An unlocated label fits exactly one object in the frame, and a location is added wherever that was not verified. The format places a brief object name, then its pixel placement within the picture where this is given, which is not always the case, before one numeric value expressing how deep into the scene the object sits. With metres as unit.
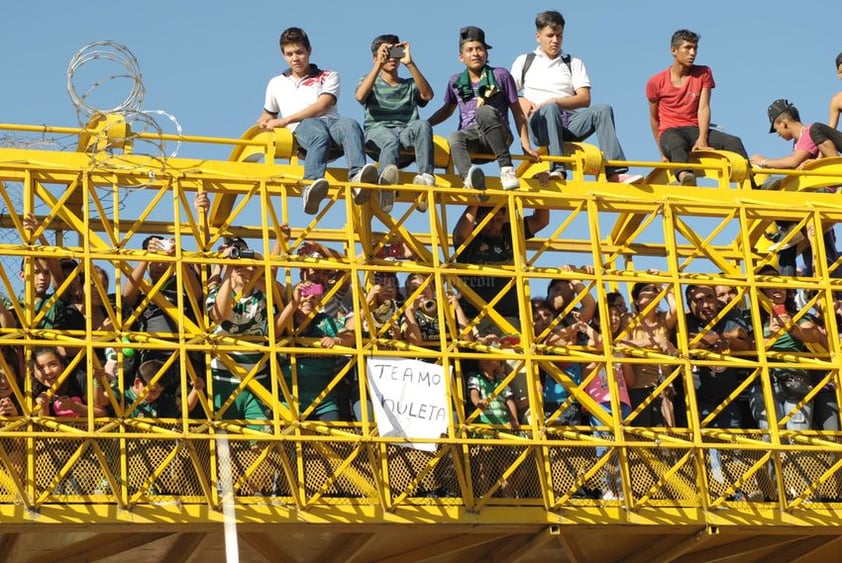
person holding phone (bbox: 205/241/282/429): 20.45
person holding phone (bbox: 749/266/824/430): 22.56
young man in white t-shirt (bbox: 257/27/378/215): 21.55
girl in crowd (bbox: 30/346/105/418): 19.69
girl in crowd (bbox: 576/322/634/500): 21.44
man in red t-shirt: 24.38
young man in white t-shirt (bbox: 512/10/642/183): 23.47
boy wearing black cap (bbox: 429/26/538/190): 22.06
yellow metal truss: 19.73
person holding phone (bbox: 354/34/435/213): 21.91
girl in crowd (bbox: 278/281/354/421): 20.73
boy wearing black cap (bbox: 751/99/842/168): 25.25
